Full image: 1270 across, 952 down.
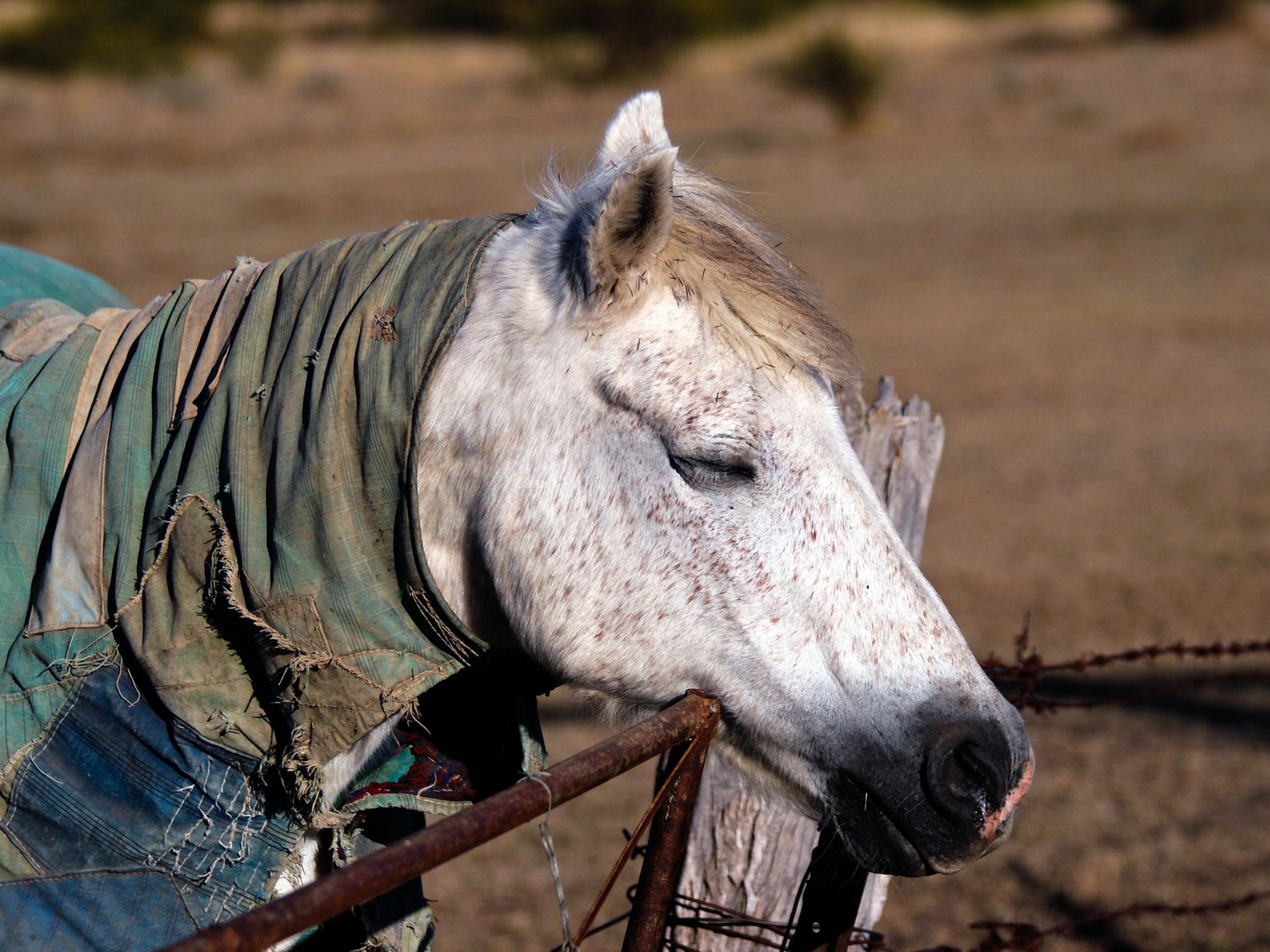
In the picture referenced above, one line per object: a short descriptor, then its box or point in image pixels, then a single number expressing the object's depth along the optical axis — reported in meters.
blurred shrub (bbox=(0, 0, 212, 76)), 28.64
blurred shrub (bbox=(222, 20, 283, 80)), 28.80
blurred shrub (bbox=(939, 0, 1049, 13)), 35.56
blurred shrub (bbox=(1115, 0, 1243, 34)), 29.36
